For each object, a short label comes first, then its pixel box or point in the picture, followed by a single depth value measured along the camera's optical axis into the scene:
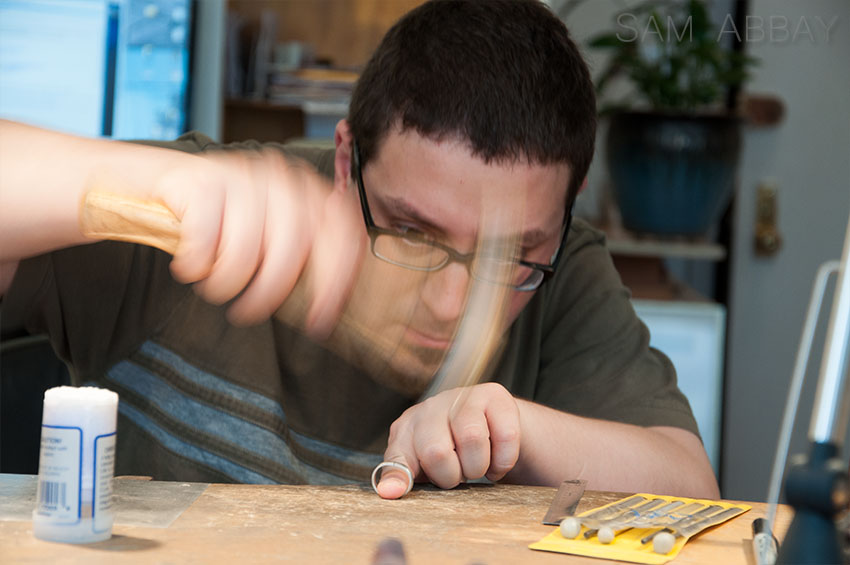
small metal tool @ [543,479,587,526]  1.34
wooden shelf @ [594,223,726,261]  2.45
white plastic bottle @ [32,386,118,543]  1.27
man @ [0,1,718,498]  1.44
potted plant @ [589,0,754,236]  2.39
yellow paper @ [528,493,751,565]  1.29
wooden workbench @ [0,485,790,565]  1.27
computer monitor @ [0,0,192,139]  2.07
